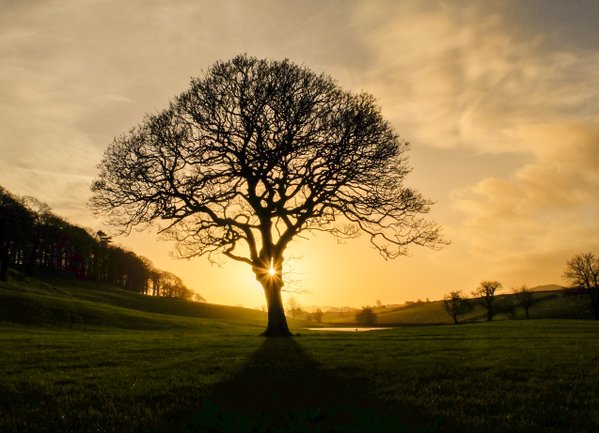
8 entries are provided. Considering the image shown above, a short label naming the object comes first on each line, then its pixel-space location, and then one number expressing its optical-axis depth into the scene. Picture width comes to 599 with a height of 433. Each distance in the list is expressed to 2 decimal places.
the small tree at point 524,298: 116.27
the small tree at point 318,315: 183.88
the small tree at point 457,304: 117.73
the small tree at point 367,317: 151.88
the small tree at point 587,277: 101.81
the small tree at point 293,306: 173.55
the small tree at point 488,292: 116.06
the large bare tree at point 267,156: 27.16
